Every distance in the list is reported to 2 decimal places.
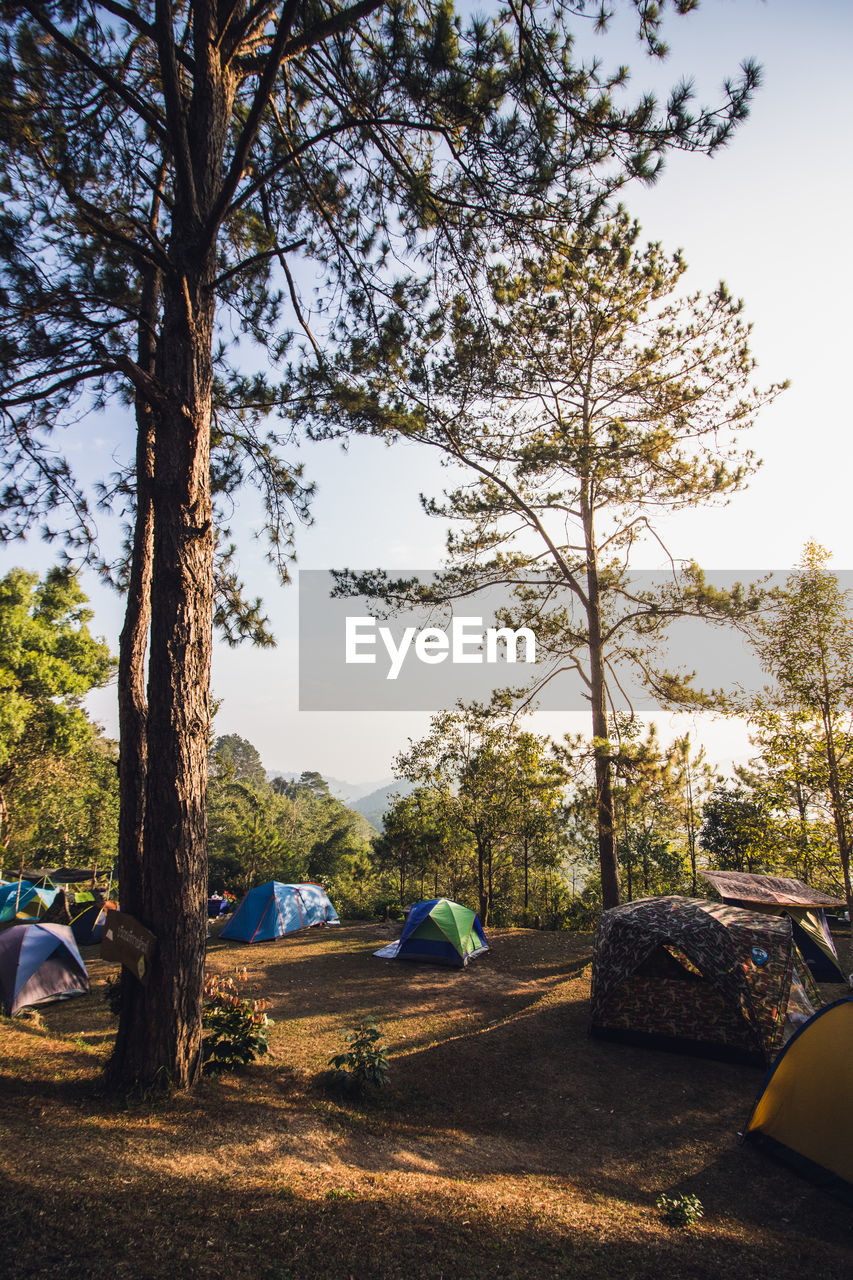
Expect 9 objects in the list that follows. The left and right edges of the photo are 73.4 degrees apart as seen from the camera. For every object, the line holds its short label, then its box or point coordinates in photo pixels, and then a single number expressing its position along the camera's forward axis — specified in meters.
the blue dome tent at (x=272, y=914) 14.83
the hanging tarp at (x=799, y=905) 10.40
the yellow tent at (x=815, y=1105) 4.54
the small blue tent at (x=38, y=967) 9.09
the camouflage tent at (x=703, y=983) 6.83
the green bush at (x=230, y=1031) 5.61
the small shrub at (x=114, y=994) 6.30
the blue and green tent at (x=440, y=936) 11.76
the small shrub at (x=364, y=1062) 5.96
